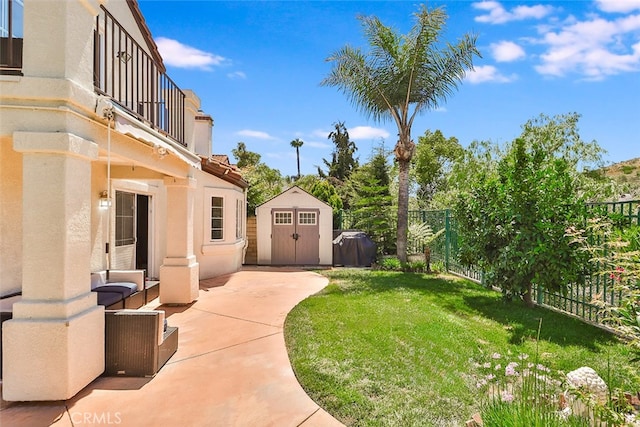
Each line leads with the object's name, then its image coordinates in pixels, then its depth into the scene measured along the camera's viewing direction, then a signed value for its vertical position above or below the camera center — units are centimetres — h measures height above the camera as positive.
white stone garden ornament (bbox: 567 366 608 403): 298 -152
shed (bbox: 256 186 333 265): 1496 -30
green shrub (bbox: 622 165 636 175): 2494 +398
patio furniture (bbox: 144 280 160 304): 745 -157
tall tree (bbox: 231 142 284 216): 1631 +294
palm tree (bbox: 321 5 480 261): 1226 +593
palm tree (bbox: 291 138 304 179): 6044 +1486
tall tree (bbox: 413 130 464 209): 3072 +557
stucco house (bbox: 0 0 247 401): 359 +56
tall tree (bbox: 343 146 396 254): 1534 +50
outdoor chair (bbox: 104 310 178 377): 438 -160
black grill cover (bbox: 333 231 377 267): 1498 -132
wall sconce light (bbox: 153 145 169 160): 523 +122
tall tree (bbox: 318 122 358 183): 4409 +952
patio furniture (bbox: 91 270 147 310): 589 -126
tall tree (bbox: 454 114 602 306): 626 -5
